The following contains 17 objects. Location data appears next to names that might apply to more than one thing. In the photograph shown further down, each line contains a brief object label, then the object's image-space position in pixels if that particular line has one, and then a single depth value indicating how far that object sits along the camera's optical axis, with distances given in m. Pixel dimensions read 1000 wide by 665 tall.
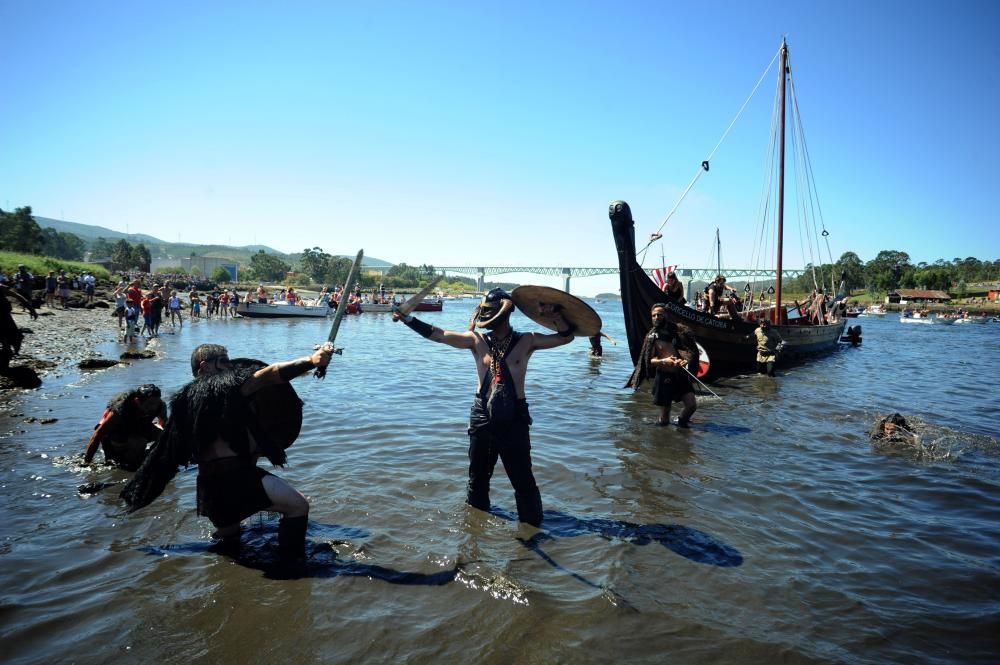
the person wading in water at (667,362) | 8.36
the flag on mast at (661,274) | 14.71
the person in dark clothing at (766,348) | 16.03
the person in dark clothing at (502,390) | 4.54
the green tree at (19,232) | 74.81
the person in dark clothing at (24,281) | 21.03
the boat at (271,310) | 37.22
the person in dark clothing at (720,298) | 15.62
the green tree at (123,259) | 104.12
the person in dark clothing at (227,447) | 3.61
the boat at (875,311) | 86.62
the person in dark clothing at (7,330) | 8.37
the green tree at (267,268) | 134.75
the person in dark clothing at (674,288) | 14.89
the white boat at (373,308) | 48.45
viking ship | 12.99
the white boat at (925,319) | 68.19
